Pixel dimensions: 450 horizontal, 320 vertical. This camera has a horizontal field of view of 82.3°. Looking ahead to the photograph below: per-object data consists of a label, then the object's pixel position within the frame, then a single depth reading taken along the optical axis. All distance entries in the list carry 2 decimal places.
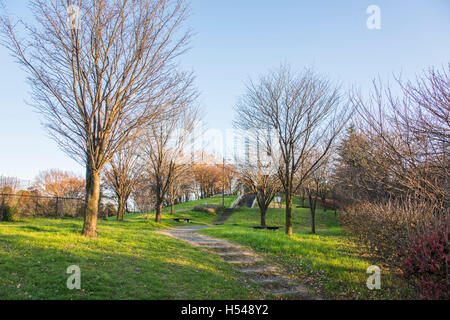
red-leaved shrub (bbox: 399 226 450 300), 3.39
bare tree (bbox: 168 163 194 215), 19.05
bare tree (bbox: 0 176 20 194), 20.82
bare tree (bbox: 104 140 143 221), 19.34
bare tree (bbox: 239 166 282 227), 20.05
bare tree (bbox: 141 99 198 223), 17.30
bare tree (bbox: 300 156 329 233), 18.72
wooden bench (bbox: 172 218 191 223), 21.72
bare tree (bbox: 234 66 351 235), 11.13
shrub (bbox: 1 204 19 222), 13.69
